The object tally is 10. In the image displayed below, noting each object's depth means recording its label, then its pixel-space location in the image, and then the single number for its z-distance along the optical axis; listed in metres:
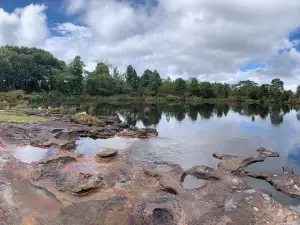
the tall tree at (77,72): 68.69
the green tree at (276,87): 84.31
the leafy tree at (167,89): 85.25
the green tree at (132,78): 85.20
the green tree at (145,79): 86.19
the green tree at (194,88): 86.06
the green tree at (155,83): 84.25
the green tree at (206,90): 86.25
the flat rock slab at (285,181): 10.11
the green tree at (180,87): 85.62
